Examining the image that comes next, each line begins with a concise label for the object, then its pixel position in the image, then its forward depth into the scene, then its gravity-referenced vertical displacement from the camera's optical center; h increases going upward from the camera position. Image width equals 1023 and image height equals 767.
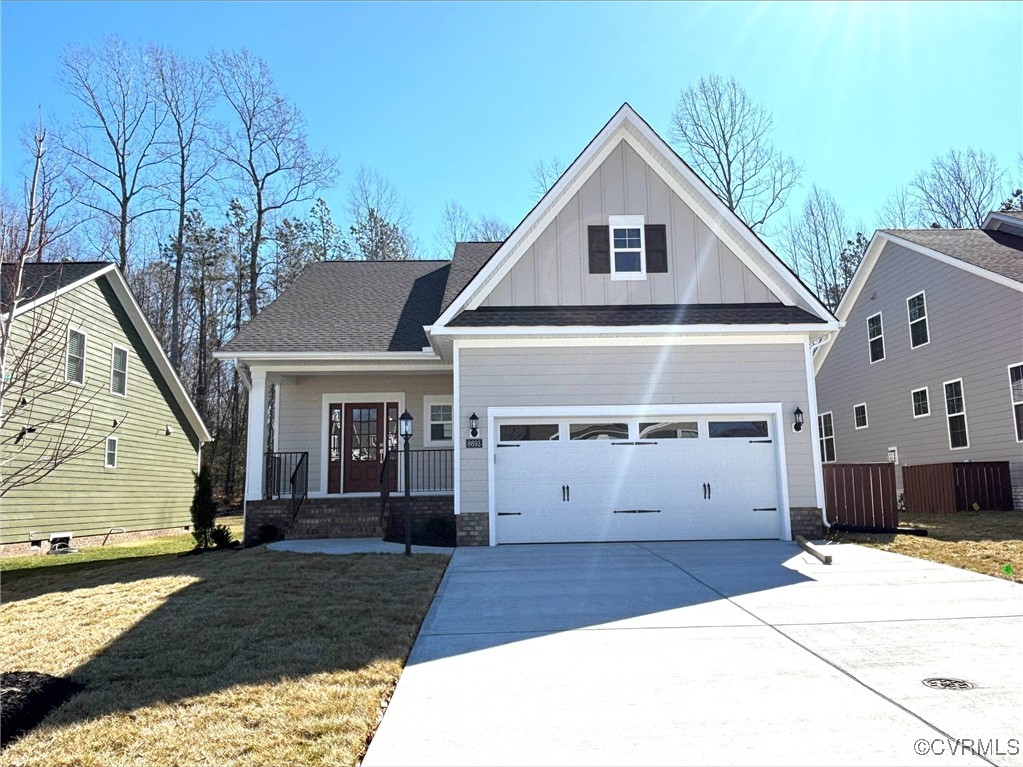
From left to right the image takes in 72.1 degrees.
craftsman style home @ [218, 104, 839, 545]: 11.03 +1.58
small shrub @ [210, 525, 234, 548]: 12.23 -0.96
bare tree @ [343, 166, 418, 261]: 29.86 +10.24
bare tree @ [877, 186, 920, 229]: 28.91 +10.31
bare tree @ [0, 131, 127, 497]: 4.78 +1.54
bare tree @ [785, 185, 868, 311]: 28.84 +9.24
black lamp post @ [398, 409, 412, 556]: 10.50 +0.80
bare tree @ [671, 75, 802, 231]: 25.59 +12.74
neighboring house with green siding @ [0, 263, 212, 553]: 13.77 +1.26
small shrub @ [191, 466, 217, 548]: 12.48 -0.51
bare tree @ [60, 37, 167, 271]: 25.41 +11.50
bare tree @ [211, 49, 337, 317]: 27.75 +13.44
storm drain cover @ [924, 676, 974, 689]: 4.02 -1.23
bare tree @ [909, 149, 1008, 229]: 27.64 +10.96
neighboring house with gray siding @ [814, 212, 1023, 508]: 14.73 +2.86
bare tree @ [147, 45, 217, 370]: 26.73 +12.89
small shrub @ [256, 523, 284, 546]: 12.30 -0.91
